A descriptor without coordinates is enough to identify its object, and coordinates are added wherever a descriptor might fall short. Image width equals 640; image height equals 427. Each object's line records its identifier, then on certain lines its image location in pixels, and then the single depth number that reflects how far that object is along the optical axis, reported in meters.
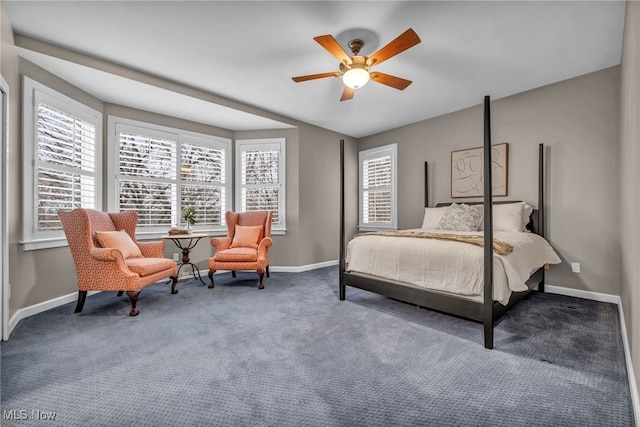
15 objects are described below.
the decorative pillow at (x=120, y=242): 3.00
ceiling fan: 2.18
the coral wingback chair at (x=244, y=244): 3.84
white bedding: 2.24
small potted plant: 4.16
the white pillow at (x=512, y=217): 3.45
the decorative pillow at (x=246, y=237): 4.21
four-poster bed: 2.10
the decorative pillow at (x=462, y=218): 3.65
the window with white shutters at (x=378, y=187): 5.36
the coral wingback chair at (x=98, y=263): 2.78
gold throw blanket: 2.34
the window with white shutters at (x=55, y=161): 2.78
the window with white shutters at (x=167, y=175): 3.94
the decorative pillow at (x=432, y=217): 4.19
